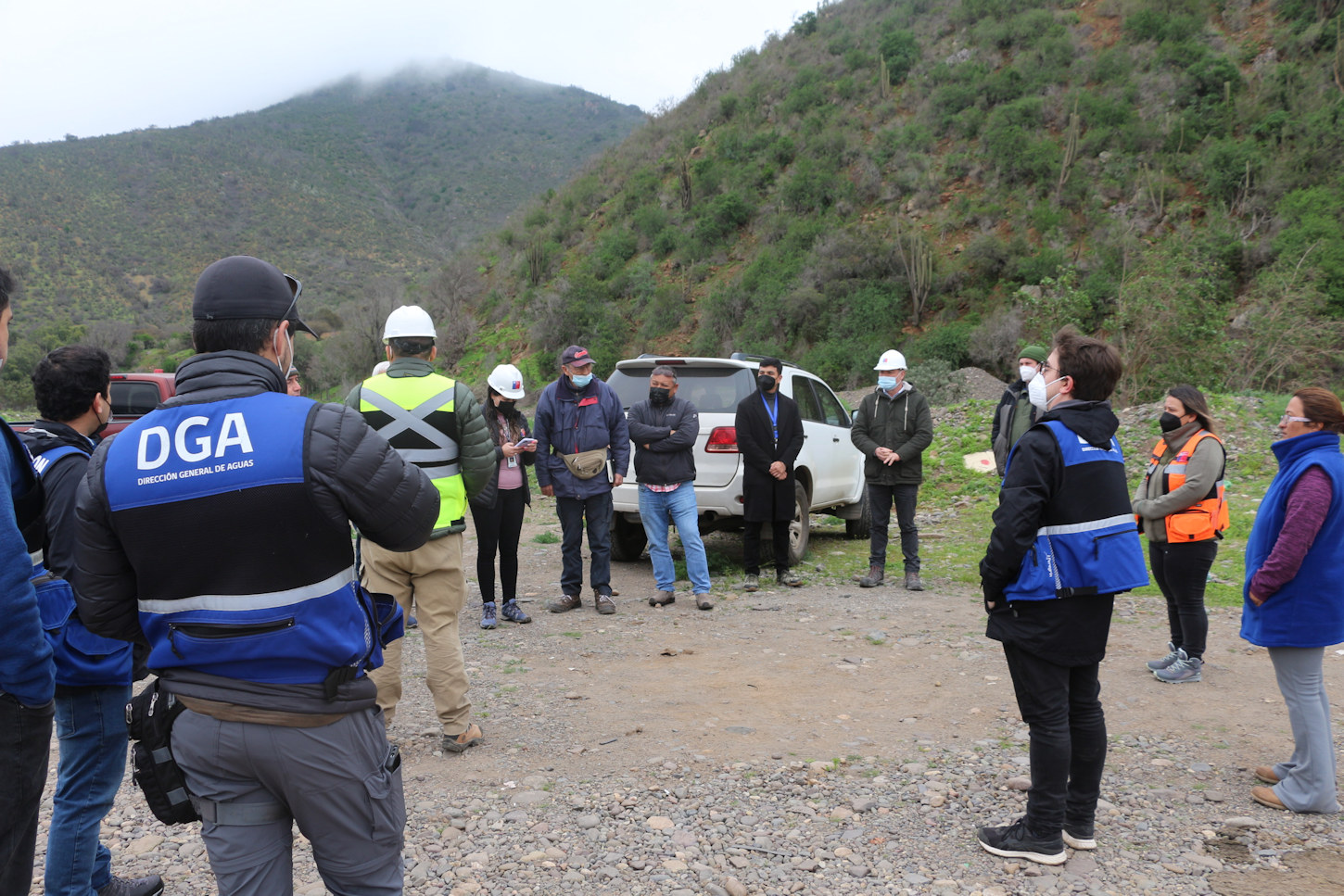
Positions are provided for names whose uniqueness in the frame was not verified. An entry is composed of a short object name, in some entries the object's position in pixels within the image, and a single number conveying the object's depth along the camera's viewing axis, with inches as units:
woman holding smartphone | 251.6
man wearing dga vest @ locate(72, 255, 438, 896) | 71.7
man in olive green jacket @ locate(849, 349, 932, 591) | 300.5
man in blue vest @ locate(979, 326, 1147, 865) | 117.2
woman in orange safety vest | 190.1
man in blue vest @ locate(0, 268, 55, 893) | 79.7
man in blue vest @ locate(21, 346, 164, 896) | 99.4
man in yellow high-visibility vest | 161.3
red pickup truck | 505.7
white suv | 300.0
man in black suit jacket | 287.0
